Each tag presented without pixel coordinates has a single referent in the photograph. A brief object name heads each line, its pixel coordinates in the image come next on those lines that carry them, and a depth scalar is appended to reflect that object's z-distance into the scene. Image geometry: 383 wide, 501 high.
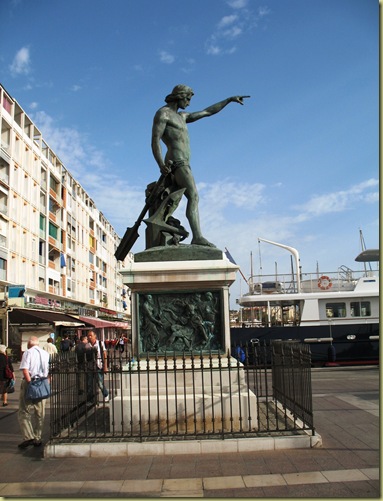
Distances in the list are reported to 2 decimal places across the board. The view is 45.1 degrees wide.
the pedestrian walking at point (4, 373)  10.93
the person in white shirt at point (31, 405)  6.86
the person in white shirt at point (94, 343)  10.59
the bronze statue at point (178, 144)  8.32
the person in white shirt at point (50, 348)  14.80
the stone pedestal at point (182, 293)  7.31
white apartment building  34.47
